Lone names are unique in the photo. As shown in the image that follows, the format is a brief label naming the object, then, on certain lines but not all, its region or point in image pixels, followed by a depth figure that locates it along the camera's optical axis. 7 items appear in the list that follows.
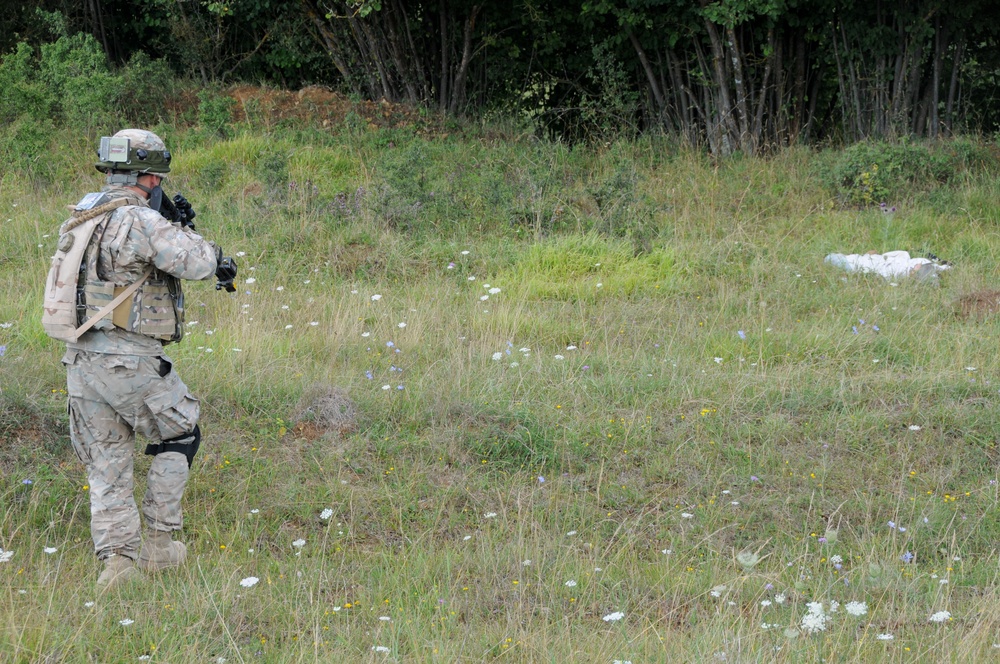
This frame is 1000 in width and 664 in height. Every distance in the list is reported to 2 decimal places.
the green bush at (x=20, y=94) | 21.09
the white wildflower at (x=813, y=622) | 6.51
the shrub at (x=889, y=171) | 18.75
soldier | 8.02
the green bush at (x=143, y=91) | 22.42
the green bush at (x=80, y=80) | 20.94
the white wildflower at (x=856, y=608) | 6.78
